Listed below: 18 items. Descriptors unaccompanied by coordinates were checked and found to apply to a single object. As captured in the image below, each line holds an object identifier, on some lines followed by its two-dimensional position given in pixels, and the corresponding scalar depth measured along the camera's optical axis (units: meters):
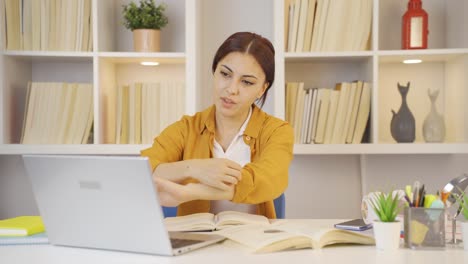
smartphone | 1.68
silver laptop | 1.32
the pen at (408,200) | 1.52
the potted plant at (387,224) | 1.45
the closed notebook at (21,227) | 1.62
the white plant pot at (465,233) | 1.47
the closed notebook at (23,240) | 1.56
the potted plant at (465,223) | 1.47
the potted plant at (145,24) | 3.01
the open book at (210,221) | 1.70
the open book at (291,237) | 1.44
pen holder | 1.47
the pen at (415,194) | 1.52
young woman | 2.14
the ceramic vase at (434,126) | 2.96
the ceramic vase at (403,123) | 2.96
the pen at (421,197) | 1.53
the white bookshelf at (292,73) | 2.94
